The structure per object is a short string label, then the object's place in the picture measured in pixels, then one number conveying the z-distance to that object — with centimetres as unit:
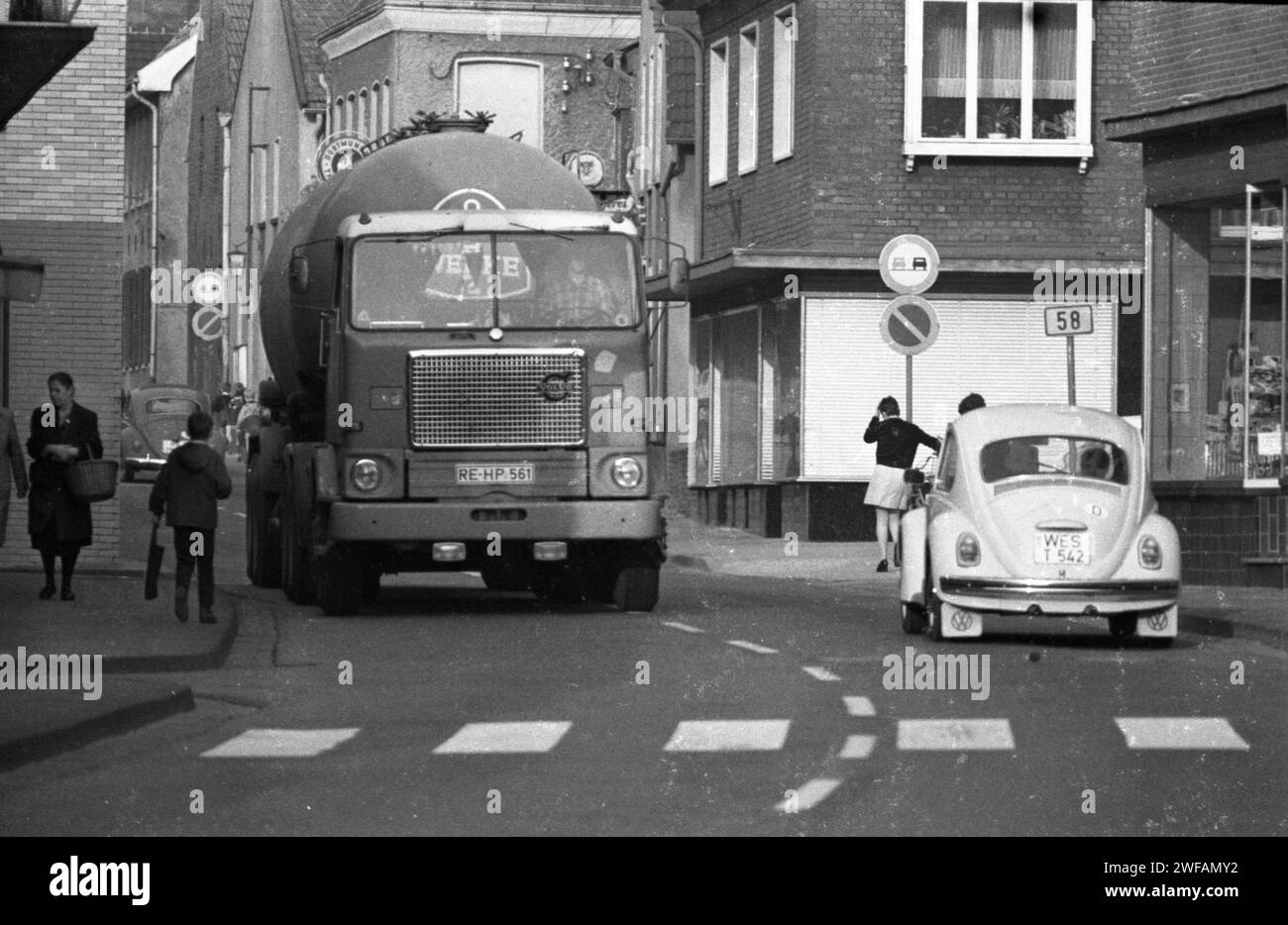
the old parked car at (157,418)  5112
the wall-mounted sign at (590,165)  4188
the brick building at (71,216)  2581
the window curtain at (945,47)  3319
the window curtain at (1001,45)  3300
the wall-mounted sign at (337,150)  2584
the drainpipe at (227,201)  7188
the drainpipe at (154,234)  6595
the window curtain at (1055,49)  3319
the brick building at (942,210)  3319
